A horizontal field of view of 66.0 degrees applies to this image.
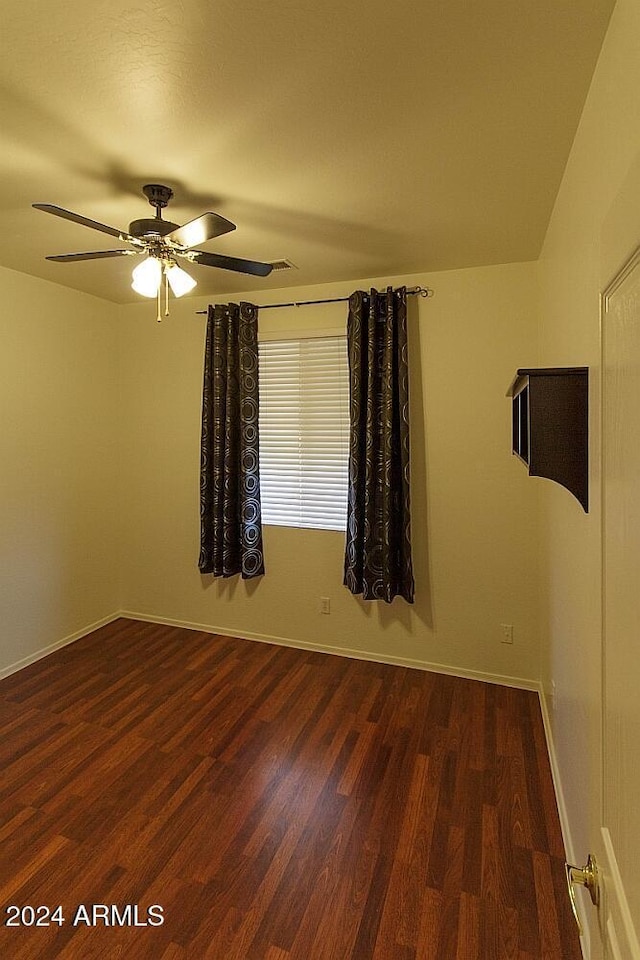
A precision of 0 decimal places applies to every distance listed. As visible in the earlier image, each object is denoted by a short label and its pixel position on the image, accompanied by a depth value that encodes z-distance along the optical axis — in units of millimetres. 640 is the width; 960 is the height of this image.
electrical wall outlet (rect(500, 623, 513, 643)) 3162
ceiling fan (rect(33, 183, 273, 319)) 1864
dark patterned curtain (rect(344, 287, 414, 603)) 3170
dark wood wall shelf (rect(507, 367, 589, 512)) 1355
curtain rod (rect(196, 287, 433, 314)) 3189
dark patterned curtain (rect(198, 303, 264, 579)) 3559
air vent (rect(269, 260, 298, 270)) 2996
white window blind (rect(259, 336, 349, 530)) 3496
